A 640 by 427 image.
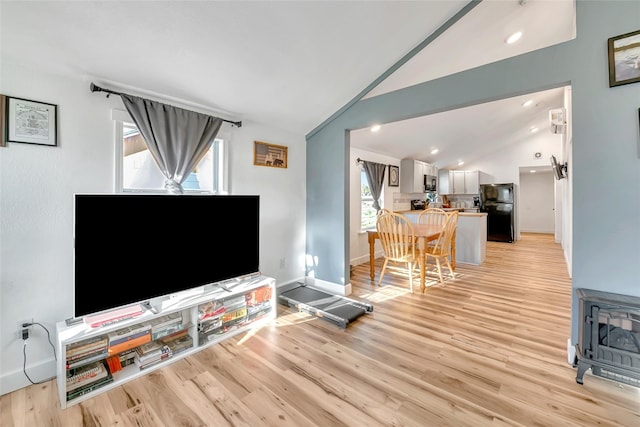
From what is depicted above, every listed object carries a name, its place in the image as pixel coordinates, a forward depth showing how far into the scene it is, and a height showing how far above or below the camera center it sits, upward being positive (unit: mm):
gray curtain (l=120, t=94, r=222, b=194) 2150 +687
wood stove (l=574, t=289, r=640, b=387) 1627 -799
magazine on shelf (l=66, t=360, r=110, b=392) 1652 -1037
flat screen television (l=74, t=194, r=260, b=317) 1675 -234
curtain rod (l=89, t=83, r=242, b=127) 1947 +920
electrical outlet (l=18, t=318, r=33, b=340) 1738 -761
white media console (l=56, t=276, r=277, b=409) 1649 -906
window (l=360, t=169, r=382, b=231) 5140 +135
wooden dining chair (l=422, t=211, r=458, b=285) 3654 -331
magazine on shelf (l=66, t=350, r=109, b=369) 1618 -918
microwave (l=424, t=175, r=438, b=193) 6665 +764
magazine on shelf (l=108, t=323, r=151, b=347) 1789 -828
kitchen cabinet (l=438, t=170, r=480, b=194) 7781 +921
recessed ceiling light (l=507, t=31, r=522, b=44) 2674 +1788
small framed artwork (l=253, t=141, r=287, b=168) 3088 +706
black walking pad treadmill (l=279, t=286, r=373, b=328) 2619 -994
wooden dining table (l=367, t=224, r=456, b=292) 3379 -336
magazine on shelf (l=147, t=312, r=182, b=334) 1980 -830
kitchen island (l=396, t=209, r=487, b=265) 4820 -477
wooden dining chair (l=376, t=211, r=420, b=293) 3408 -349
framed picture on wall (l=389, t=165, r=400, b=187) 5812 +824
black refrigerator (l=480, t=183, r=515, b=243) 7062 +91
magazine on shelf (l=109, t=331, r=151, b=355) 1784 -902
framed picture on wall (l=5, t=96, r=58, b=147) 1695 +610
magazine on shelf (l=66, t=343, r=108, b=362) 1621 -879
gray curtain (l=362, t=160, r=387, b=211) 5051 +694
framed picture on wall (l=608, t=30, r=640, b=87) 1699 +999
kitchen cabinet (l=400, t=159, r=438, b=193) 6156 +863
